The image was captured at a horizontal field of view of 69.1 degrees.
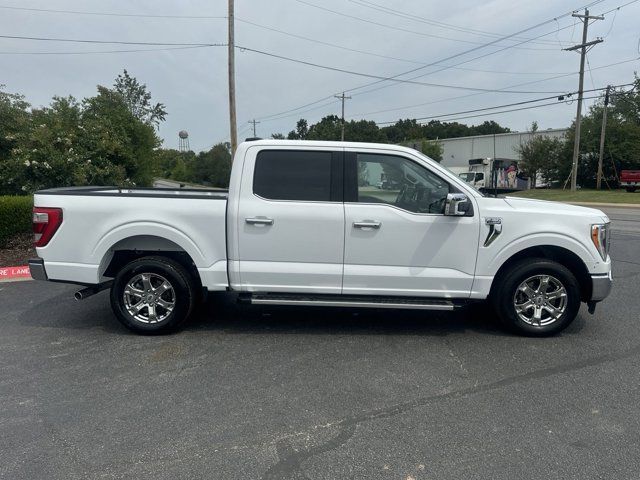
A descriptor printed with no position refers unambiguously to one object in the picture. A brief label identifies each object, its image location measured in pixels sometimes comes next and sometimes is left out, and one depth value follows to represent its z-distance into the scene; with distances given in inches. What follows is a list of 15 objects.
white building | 2191.9
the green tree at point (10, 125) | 561.6
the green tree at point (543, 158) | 1716.9
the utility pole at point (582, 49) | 1178.1
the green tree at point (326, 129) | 3086.1
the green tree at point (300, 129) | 4314.7
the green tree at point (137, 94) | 1454.2
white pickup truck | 180.7
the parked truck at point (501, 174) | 1697.8
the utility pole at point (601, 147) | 1519.4
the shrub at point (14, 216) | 369.7
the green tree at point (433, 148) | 2405.0
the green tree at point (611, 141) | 1584.6
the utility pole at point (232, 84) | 822.5
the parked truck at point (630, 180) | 1395.2
